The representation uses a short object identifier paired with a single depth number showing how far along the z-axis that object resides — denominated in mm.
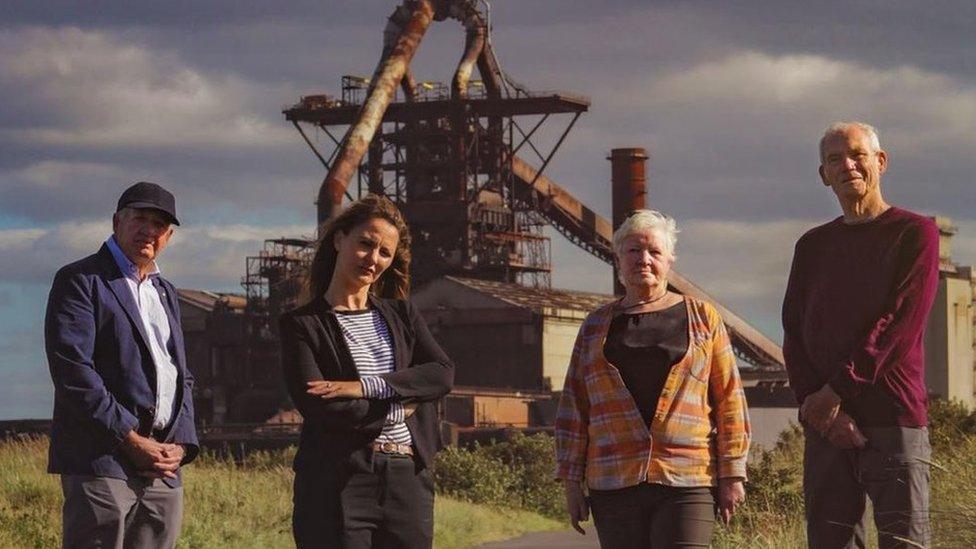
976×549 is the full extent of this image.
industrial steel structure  59656
